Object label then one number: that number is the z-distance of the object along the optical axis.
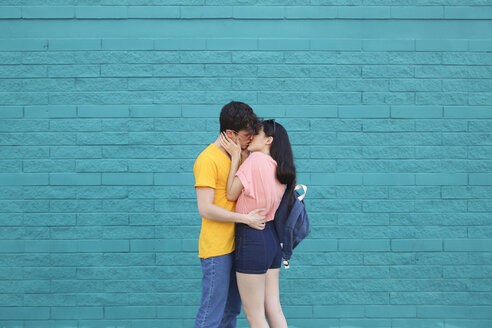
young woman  3.12
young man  3.08
